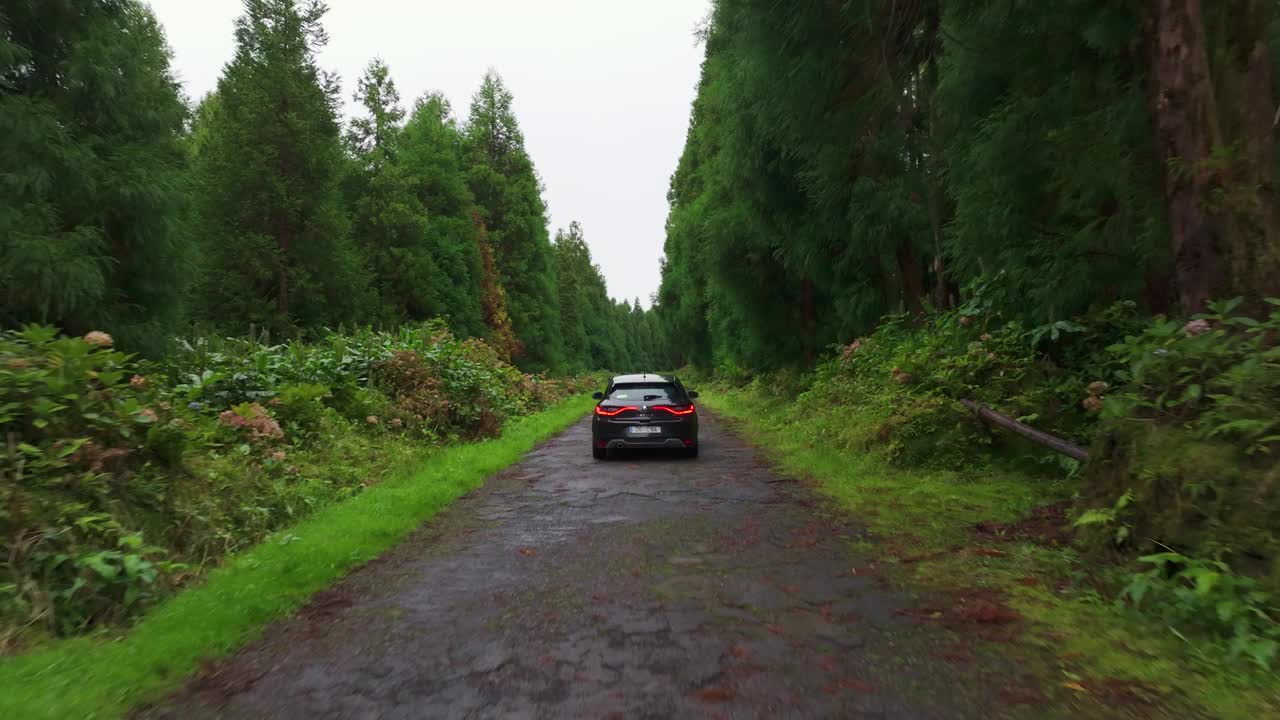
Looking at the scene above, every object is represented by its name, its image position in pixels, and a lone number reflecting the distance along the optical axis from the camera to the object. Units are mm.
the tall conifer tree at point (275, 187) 20312
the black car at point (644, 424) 12266
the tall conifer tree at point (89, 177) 8898
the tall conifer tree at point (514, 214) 39969
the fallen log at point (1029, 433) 6148
